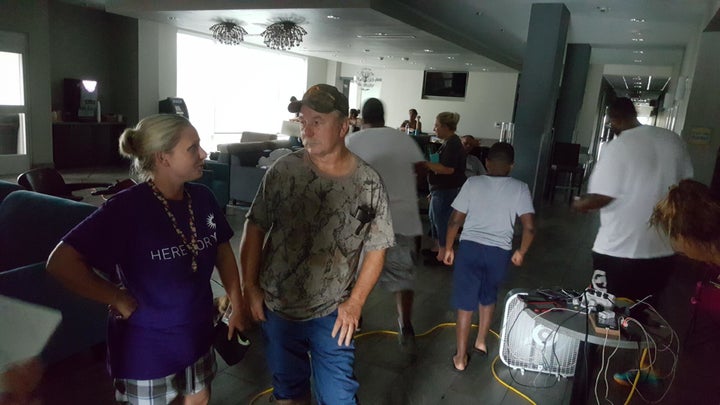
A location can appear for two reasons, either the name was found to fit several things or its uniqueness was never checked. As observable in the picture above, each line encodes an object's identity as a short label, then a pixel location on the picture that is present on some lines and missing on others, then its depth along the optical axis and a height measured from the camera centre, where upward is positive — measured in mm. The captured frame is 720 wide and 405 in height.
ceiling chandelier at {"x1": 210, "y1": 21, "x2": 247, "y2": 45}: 8133 +1275
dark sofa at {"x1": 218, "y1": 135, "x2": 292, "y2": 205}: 6395 -795
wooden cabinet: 9195 -962
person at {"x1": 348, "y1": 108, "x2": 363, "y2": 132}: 7391 -43
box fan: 2852 -1263
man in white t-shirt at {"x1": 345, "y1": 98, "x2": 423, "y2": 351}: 2932 -347
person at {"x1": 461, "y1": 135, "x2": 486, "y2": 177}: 5250 -409
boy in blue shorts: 2697 -572
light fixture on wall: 15207 +1305
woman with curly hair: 1504 -238
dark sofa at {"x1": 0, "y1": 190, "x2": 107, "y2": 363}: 2256 -901
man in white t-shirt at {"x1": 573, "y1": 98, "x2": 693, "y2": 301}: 2389 -308
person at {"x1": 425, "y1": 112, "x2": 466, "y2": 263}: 4285 -467
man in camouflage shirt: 1631 -458
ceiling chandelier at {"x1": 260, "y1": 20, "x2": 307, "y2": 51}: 7692 +1261
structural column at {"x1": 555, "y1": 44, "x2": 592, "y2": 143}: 9992 +952
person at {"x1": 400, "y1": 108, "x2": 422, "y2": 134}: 8623 -33
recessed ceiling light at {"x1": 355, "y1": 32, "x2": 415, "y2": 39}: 8273 +1484
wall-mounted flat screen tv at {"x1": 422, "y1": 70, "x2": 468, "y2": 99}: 15266 +1323
